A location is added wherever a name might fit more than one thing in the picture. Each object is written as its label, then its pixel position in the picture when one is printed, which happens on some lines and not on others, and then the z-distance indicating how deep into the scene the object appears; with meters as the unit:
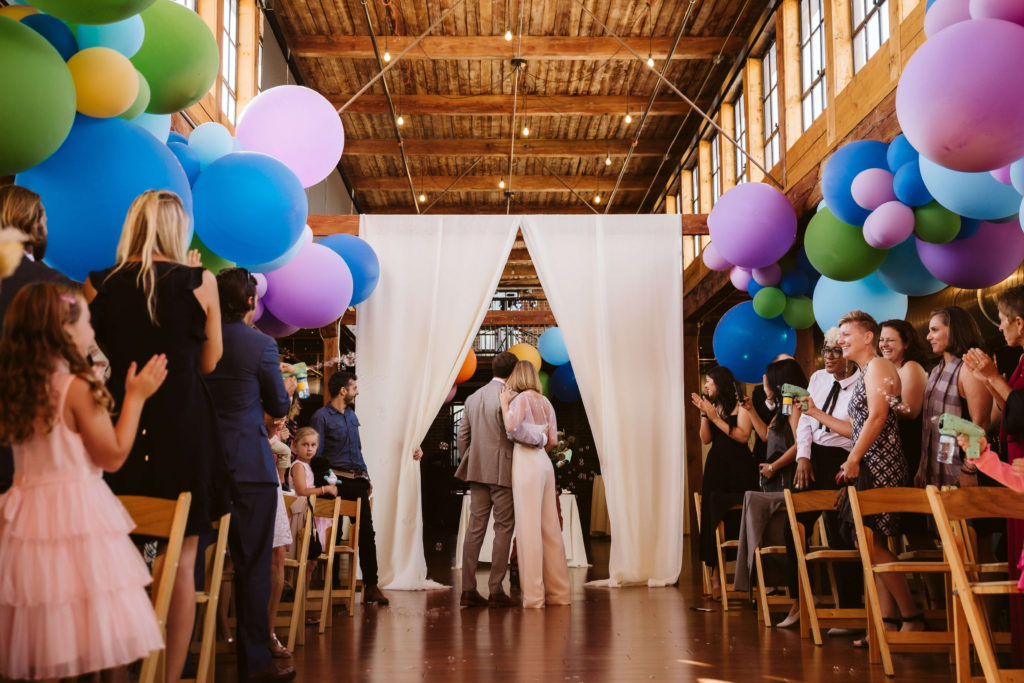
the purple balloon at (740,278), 6.55
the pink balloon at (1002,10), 3.19
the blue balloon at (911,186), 4.34
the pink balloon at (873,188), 4.52
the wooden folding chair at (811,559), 4.10
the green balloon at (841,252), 4.86
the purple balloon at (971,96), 3.11
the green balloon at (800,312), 6.32
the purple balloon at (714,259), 6.47
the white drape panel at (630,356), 6.97
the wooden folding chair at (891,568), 3.30
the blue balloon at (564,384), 12.80
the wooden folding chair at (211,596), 2.76
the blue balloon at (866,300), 5.28
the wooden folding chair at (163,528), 2.37
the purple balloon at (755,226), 5.70
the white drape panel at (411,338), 6.93
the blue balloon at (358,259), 6.18
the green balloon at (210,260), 4.19
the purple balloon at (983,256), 4.43
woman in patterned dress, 3.94
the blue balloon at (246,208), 3.98
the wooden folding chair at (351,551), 5.04
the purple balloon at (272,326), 5.32
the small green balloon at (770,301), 6.36
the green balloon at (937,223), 4.38
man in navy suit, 3.16
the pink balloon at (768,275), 6.29
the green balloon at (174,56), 3.60
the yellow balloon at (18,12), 3.16
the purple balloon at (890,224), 4.39
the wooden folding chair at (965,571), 2.55
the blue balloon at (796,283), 6.36
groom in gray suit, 5.72
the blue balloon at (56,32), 3.16
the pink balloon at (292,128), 4.73
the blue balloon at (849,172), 4.77
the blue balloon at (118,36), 3.23
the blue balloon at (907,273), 4.88
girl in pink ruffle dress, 1.99
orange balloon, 10.32
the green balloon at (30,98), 2.72
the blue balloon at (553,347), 11.74
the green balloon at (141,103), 3.43
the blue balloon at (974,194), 3.88
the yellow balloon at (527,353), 11.93
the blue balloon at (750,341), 6.57
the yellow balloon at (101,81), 3.11
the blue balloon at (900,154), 4.50
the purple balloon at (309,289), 5.12
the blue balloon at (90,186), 3.16
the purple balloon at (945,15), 3.55
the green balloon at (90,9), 2.82
